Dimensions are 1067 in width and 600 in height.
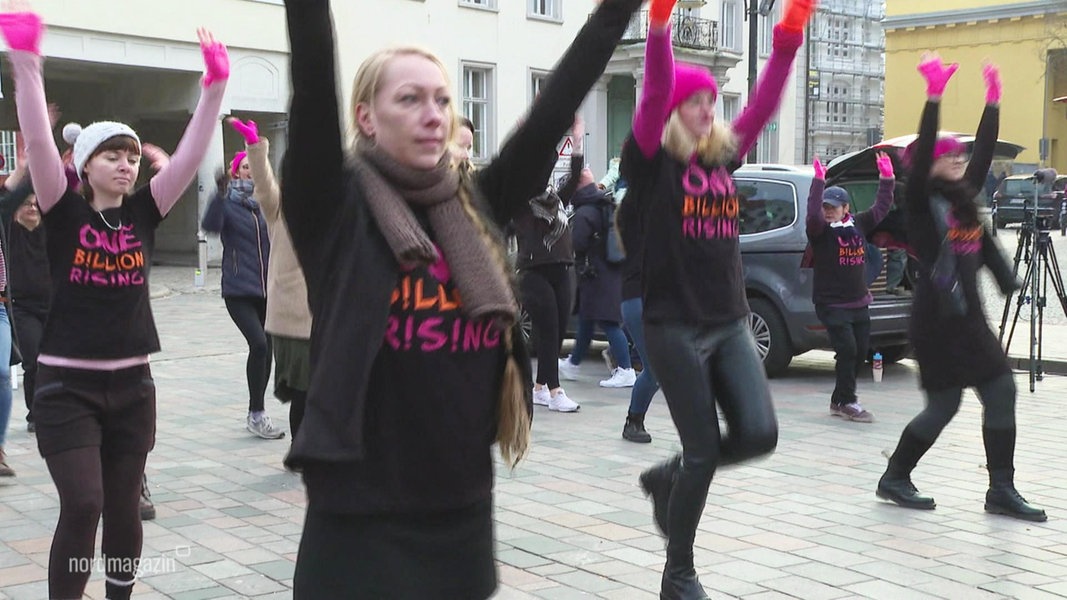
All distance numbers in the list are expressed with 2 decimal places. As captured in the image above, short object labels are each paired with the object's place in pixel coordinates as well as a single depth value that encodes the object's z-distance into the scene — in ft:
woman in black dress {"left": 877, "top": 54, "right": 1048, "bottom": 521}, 18.29
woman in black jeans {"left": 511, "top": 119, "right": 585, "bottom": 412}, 28.86
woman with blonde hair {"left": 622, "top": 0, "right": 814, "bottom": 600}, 14.02
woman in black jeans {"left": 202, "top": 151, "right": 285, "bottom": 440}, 24.84
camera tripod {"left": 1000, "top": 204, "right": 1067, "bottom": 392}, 33.01
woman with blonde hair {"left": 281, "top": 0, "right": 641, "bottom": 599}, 7.22
